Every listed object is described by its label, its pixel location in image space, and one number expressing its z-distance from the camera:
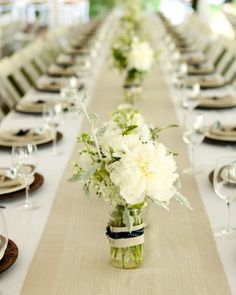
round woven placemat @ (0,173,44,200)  1.76
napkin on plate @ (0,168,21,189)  1.80
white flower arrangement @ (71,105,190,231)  1.20
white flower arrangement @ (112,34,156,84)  2.99
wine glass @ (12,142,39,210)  1.70
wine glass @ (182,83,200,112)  2.78
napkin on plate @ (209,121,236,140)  2.33
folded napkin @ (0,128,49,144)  2.34
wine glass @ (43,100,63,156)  2.32
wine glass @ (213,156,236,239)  1.47
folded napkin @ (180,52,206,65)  4.70
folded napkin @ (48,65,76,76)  4.20
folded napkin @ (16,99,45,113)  2.94
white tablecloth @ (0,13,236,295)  1.34
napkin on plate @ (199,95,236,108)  2.98
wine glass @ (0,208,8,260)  1.24
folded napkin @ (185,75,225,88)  3.59
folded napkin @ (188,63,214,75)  4.12
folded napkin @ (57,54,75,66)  4.78
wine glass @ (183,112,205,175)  2.02
